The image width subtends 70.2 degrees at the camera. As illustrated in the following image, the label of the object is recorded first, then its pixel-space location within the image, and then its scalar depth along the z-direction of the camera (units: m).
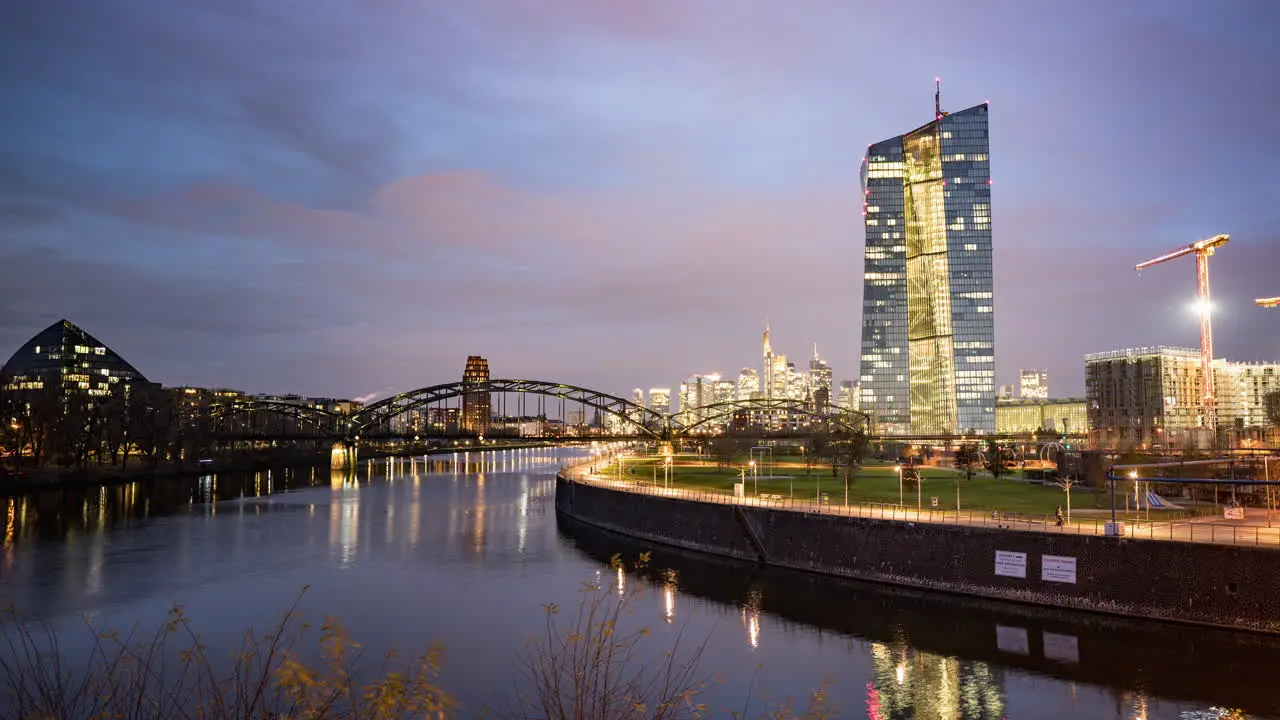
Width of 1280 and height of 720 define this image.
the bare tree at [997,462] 92.31
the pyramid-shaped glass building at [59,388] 124.14
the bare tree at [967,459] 94.08
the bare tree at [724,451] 138.12
